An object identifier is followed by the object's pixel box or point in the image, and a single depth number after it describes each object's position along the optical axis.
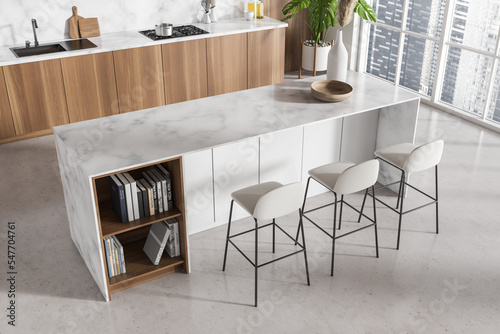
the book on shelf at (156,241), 3.81
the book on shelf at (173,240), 3.83
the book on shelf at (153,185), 3.64
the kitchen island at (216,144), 3.54
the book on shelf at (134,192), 3.56
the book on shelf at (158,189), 3.65
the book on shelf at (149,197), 3.62
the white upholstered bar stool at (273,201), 3.37
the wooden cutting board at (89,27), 6.28
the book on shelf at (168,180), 3.69
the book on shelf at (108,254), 3.60
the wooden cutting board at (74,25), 6.22
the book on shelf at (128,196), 3.55
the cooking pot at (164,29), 6.30
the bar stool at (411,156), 4.01
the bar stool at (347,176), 3.71
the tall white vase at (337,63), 4.43
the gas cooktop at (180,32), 6.34
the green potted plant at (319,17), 7.25
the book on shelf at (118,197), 3.54
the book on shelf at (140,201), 3.60
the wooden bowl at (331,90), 4.28
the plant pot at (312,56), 7.55
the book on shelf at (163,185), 3.67
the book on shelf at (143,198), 3.60
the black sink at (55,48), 5.96
